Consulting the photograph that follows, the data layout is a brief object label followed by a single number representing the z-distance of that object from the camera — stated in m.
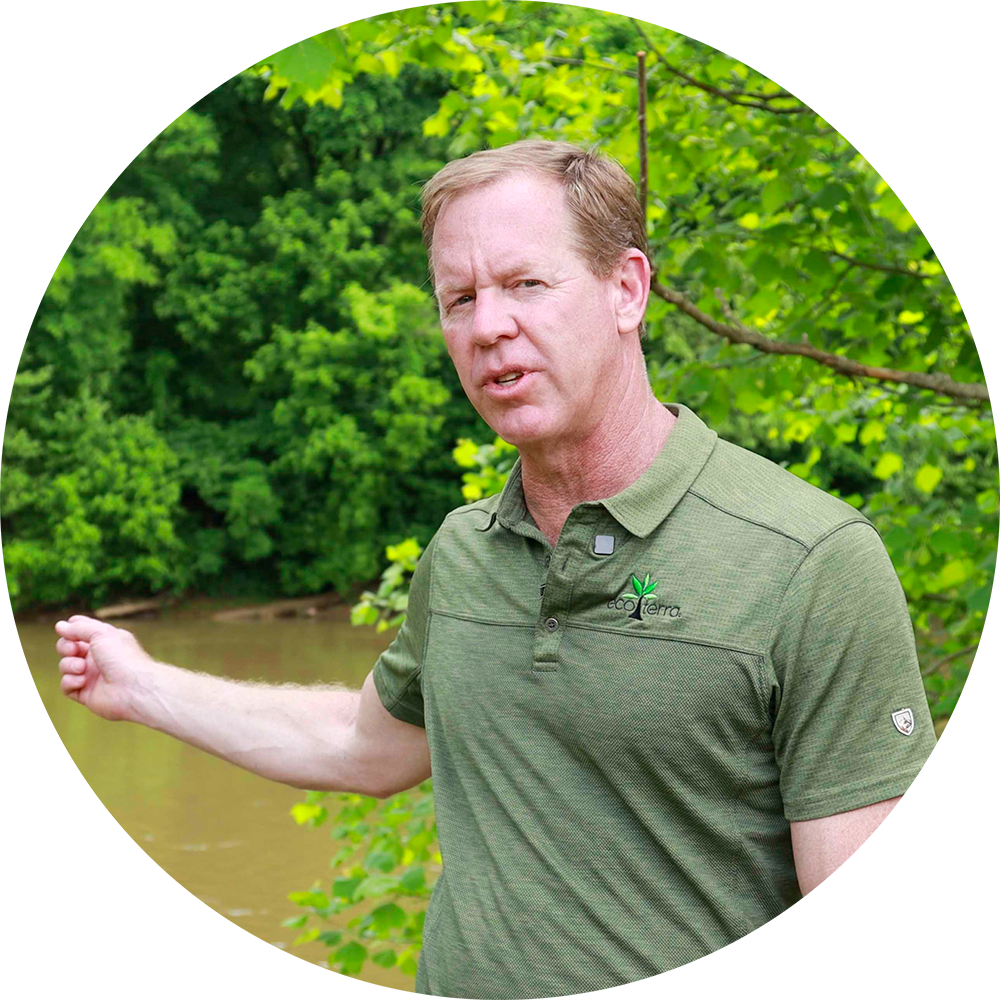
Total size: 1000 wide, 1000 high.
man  1.11
